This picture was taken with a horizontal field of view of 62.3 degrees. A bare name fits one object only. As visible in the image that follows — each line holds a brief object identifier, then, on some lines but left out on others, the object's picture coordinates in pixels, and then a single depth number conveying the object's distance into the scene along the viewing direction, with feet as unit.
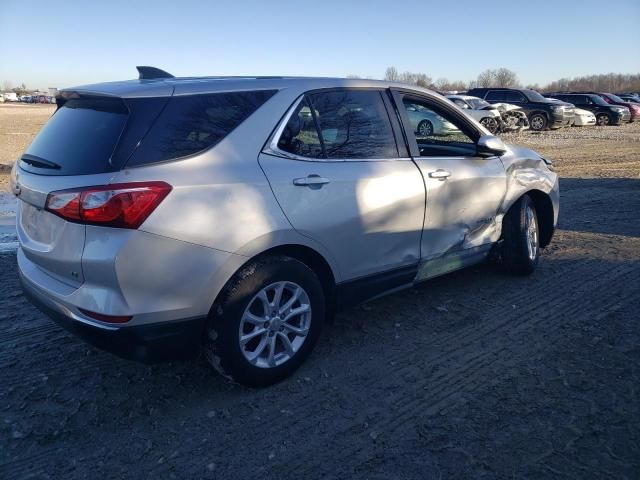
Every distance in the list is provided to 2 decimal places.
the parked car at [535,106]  76.59
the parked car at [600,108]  90.02
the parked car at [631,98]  118.40
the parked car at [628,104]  97.55
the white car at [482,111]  65.82
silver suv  8.41
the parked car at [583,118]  82.10
